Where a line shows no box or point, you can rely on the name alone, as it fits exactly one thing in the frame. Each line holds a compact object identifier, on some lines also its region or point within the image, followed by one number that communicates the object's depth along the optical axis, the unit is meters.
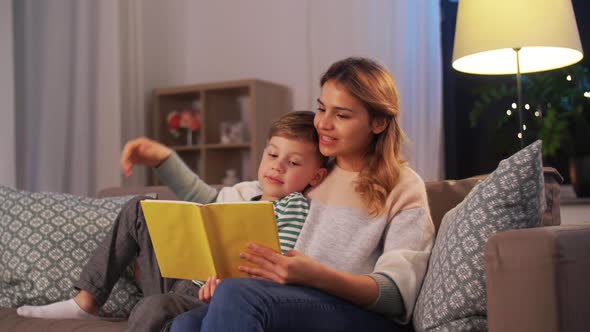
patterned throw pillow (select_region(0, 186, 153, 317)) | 2.12
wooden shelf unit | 4.01
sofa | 1.15
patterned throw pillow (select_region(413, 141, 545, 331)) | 1.32
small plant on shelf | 4.21
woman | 1.36
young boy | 1.81
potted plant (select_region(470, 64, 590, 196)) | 3.12
